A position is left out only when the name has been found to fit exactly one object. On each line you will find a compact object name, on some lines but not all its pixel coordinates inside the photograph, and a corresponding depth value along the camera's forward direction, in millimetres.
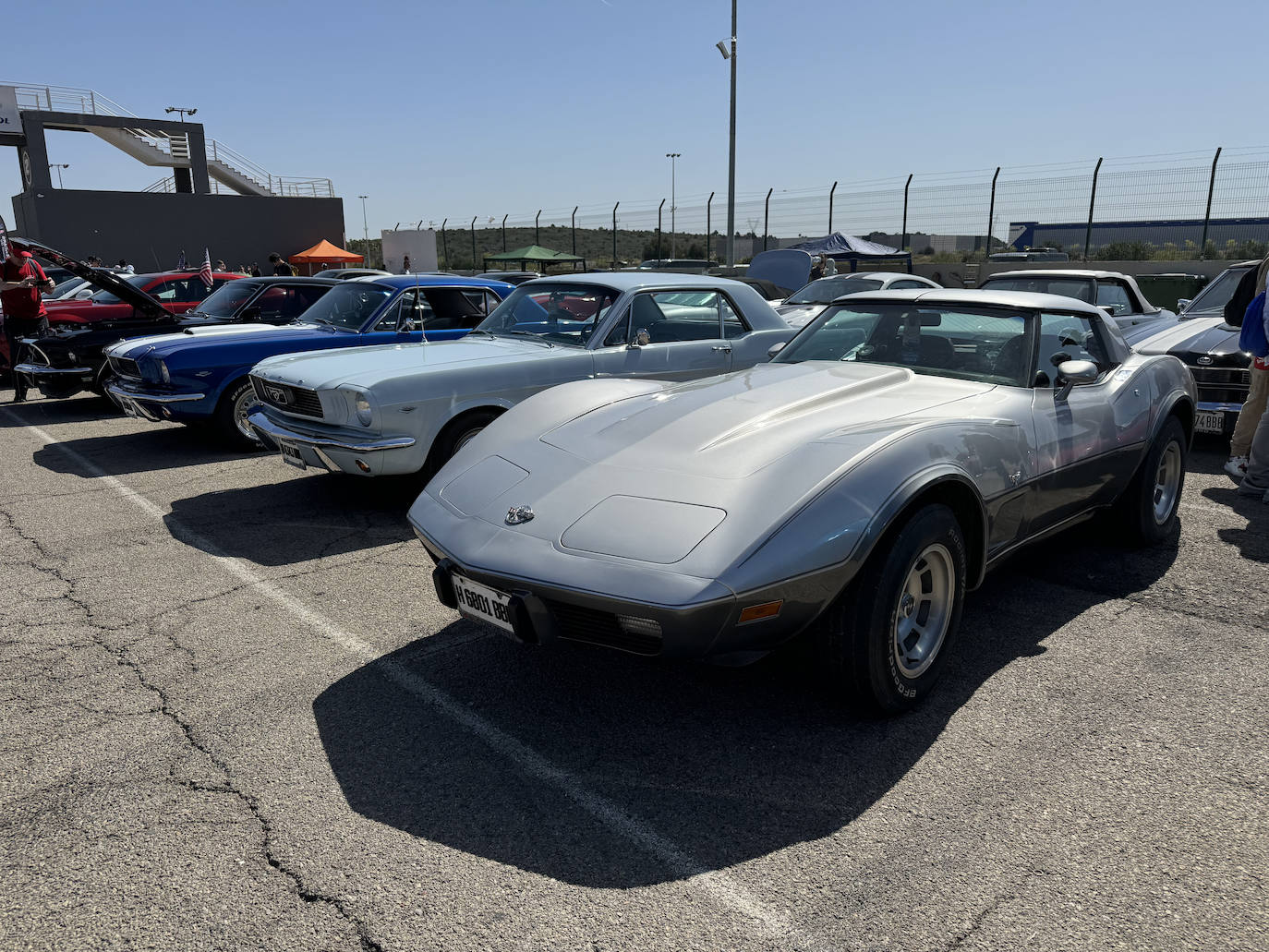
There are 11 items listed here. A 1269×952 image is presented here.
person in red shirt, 10227
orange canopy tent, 35281
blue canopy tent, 23375
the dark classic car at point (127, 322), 9430
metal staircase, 37156
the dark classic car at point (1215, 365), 7387
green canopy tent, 33156
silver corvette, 2740
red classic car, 11422
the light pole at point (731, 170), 21156
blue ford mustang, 7613
